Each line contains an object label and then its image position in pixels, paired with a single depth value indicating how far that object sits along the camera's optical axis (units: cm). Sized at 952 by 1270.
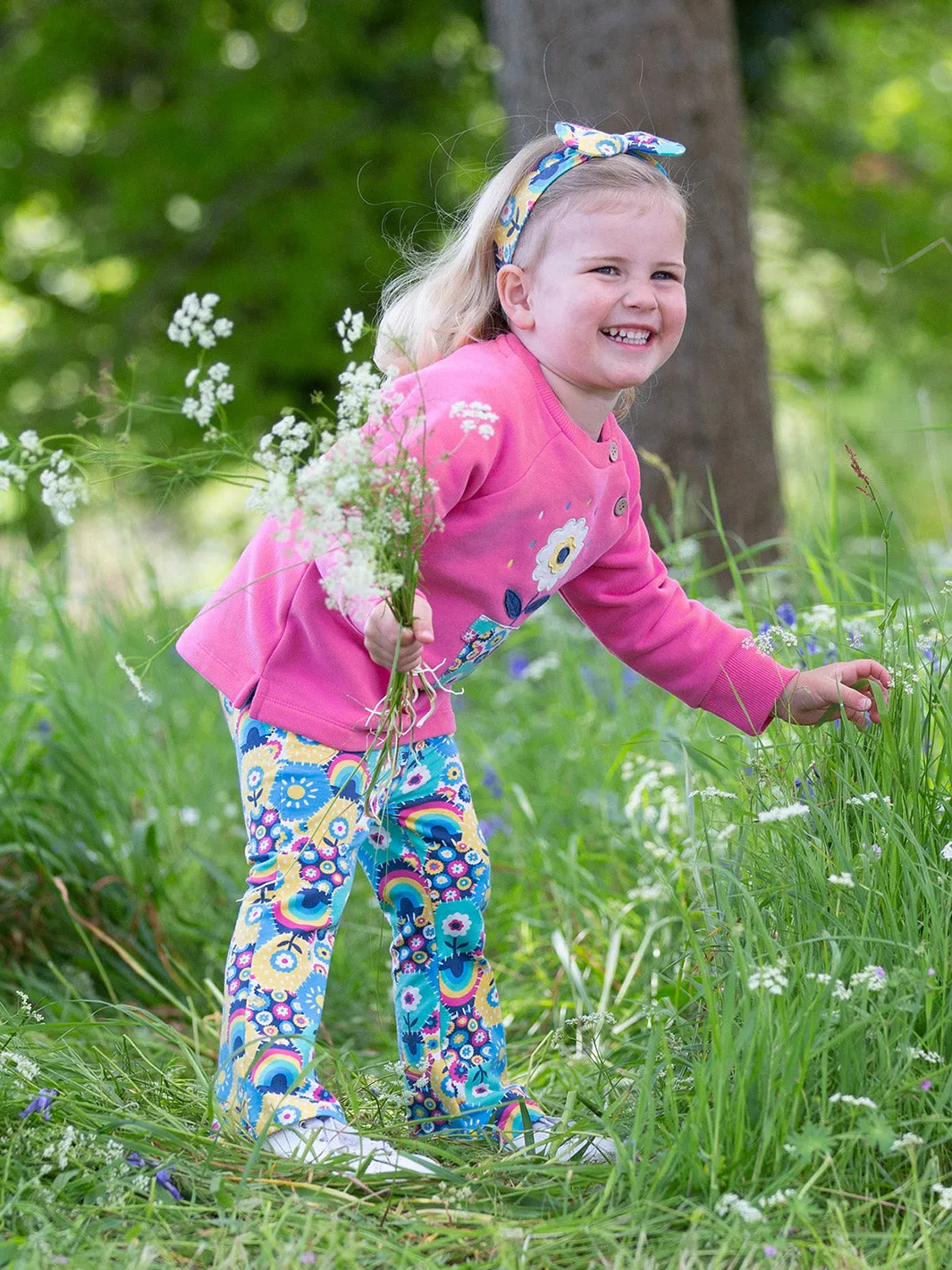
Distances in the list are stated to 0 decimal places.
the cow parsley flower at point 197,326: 304
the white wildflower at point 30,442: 305
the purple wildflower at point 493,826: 386
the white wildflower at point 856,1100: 295
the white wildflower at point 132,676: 308
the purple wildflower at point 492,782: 393
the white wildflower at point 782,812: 304
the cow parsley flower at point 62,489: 304
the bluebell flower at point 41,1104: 306
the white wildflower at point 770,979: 298
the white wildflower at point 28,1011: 316
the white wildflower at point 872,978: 299
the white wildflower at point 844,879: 303
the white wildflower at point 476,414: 306
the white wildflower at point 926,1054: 298
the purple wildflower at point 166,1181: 302
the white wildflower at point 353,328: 301
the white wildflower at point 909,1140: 296
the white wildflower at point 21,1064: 310
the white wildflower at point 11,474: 304
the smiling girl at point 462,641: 316
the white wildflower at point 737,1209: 293
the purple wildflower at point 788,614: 353
